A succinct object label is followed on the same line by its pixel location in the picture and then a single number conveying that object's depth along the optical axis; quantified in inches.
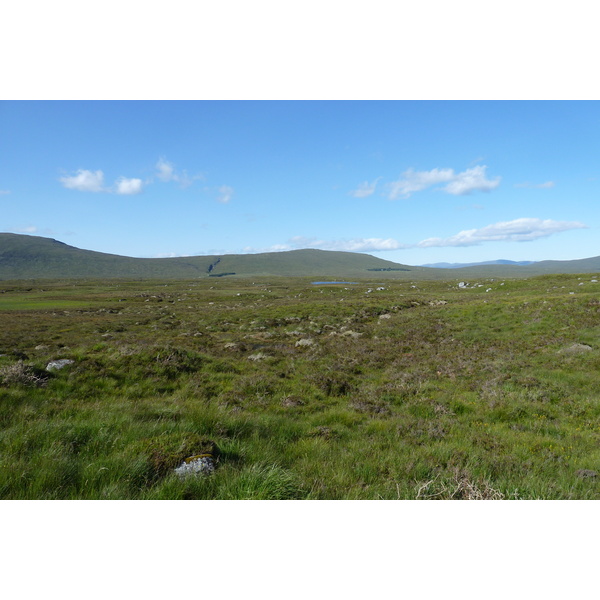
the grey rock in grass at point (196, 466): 156.8
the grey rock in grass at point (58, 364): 381.7
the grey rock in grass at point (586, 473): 196.8
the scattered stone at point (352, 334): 844.0
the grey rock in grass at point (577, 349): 541.3
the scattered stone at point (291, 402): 360.7
